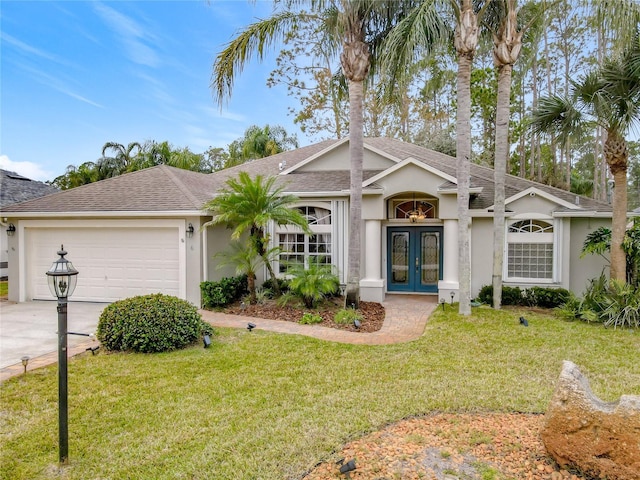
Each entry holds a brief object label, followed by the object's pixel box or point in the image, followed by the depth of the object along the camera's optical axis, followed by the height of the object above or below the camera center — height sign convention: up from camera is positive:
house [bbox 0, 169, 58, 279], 18.98 +2.51
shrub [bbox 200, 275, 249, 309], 11.52 -1.80
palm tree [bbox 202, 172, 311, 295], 10.88 +0.72
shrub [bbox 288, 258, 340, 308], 10.80 -1.41
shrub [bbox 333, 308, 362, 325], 9.95 -2.20
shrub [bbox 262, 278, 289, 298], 12.60 -1.83
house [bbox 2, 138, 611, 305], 12.12 +0.00
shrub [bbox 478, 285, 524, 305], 12.14 -1.99
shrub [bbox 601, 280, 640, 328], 9.30 -1.83
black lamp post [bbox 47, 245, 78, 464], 4.07 -1.12
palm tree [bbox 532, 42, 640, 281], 9.23 +3.07
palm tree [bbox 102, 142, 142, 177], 25.26 +5.24
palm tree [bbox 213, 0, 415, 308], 10.77 +5.49
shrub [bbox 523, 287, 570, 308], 11.65 -1.96
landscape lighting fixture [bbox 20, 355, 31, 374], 6.45 -2.15
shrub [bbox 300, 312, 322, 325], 9.96 -2.24
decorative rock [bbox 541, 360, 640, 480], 3.39 -1.82
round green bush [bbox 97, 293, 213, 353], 7.59 -1.86
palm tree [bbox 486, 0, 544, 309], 10.88 +4.12
